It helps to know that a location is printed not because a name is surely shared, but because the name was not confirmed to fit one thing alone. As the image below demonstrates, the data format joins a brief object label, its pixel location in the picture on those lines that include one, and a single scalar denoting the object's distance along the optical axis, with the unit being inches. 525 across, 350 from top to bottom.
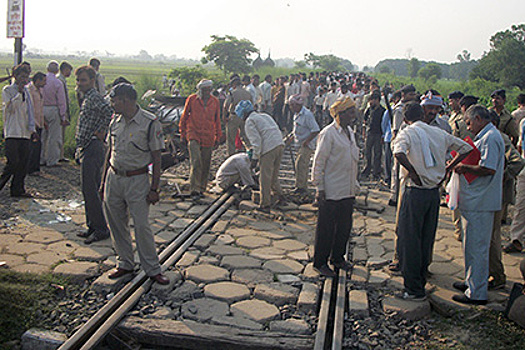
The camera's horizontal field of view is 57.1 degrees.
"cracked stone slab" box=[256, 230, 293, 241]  274.5
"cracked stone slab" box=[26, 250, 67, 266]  219.3
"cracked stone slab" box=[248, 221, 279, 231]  288.7
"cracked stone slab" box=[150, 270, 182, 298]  194.2
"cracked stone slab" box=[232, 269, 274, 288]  213.5
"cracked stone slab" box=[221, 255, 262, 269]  229.4
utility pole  372.5
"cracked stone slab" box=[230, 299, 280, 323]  182.4
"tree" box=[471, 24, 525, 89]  1668.3
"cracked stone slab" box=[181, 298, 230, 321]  180.1
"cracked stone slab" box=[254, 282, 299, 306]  196.7
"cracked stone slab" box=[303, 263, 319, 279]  218.5
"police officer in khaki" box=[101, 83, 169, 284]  196.4
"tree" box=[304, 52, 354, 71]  3069.1
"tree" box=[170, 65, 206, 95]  908.0
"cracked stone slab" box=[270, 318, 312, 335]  171.9
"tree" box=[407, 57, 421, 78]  3047.2
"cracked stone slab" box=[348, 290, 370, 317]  185.2
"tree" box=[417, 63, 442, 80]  2625.0
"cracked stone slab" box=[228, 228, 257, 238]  274.6
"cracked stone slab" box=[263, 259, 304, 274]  226.1
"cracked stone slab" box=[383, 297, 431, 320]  184.7
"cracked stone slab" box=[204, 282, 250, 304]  196.5
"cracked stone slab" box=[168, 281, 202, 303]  193.6
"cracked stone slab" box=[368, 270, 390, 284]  214.4
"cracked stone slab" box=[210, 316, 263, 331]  174.6
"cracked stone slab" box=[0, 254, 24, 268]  215.5
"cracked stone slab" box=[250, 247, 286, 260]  243.1
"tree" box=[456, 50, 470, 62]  4477.4
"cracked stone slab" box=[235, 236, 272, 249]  258.4
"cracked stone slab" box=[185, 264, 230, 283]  212.1
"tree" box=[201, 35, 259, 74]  1157.7
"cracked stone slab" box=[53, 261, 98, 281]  205.9
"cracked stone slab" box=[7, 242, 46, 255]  230.2
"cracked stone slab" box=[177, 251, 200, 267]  226.7
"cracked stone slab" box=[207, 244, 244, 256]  244.5
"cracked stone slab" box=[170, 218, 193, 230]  278.2
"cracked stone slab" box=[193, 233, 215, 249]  251.2
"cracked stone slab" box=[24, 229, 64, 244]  246.1
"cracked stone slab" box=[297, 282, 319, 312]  188.5
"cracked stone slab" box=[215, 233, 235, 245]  260.8
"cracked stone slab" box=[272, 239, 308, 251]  257.4
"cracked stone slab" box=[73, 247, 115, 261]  227.9
